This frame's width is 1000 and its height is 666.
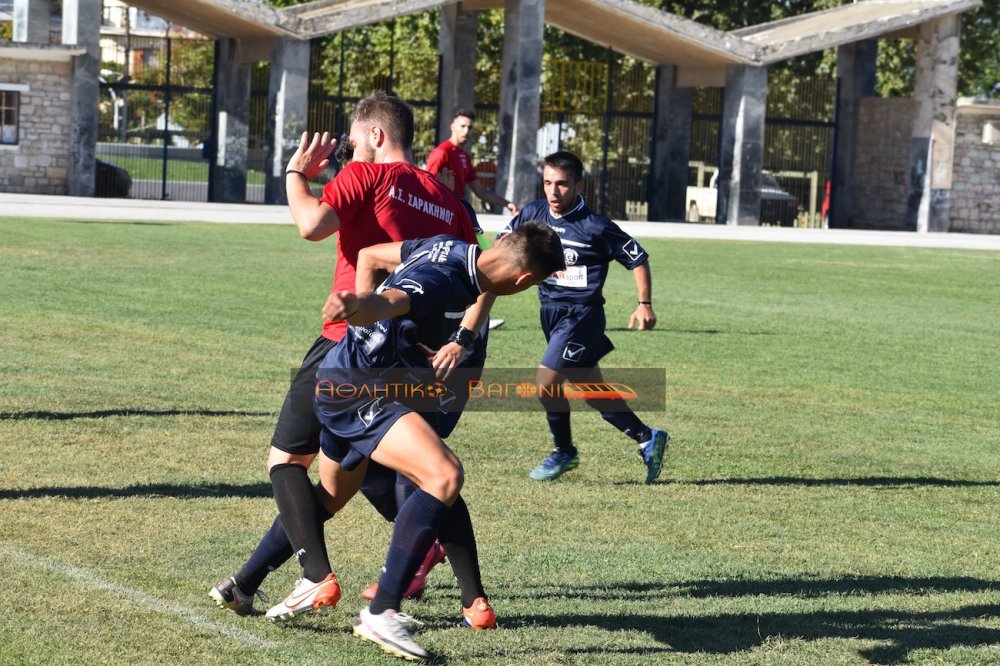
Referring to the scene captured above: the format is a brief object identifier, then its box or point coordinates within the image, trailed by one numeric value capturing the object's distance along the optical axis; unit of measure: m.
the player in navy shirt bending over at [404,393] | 5.11
